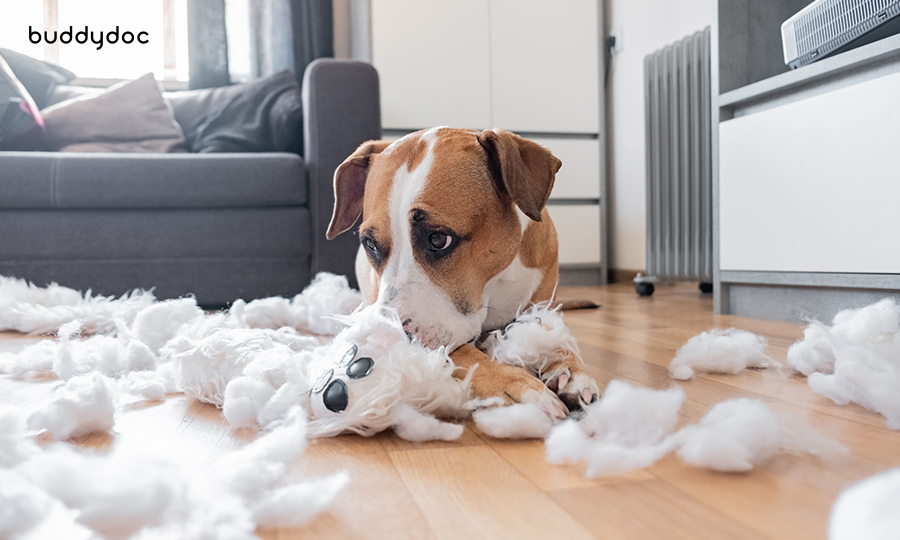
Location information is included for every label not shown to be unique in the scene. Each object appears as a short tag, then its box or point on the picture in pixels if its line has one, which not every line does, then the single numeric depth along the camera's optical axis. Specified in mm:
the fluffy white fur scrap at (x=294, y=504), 547
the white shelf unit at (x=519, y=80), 3832
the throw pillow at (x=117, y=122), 3016
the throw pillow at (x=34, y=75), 3342
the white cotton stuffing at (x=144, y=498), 489
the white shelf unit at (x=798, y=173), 1590
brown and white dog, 992
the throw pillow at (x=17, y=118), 2719
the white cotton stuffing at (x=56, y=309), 1898
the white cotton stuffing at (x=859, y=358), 862
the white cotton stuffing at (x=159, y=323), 1476
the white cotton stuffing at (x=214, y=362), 1040
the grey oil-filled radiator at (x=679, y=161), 3125
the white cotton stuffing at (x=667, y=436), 652
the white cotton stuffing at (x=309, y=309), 1925
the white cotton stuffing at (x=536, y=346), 1009
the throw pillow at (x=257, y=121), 3016
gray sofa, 2428
